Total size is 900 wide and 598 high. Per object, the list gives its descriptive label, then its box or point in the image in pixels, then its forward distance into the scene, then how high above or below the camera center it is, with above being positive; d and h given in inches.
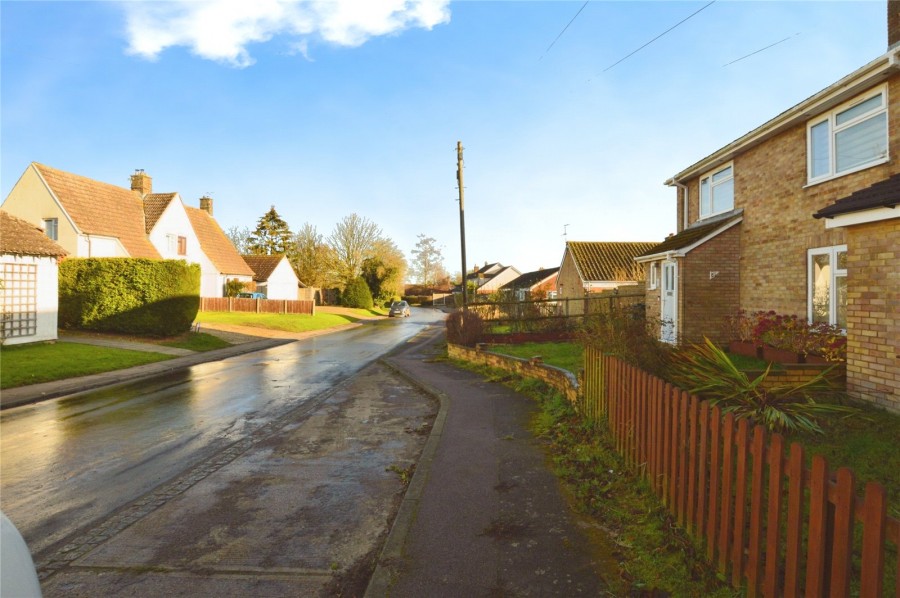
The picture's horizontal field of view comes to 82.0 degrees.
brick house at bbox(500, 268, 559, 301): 1859.7 +103.3
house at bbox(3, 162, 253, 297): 1112.2 +197.5
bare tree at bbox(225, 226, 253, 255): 2778.1 +345.6
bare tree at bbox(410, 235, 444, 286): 3752.5 +301.6
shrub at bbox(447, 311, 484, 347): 690.2 -33.5
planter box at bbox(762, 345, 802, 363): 362.6 -35.9
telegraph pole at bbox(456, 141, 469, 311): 962.1 +178.2
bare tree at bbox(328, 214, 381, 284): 2274.9 +268.6
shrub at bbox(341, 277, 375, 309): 2129.7 +37.0
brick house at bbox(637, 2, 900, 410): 259.9 +58.7
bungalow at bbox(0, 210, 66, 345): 668.7 +24.1
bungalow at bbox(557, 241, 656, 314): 1155.9 +87.1
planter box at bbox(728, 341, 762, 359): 421.1 -36.4
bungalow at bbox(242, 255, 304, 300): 1855.3 +97.4
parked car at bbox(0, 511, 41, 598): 74.8 -40.2
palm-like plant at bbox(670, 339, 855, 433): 231.8 -43.8
